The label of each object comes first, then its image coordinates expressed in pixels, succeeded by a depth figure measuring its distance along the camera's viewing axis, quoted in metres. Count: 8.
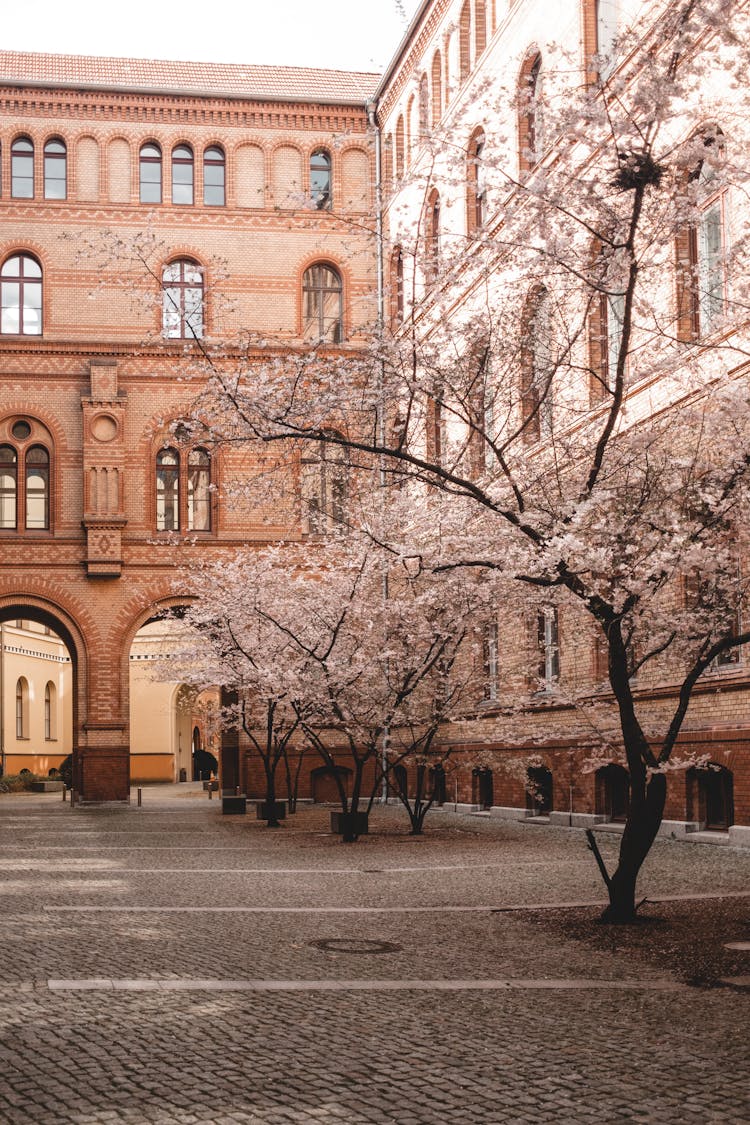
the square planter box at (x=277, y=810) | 25.39
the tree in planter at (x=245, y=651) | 22.88
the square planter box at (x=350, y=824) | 20.16
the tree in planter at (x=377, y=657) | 18.64
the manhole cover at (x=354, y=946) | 9.84
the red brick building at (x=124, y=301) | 34.50
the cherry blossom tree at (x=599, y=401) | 10.27
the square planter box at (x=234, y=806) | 30.62
